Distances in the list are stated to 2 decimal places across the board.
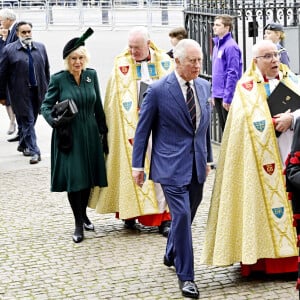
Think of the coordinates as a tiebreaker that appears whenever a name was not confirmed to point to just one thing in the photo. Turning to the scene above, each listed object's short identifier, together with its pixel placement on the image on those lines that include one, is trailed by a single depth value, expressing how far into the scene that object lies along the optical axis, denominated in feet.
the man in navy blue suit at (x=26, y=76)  40.91
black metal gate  40.45
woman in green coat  27.27
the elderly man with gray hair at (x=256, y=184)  22.49
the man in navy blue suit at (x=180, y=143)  22.25
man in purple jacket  36.83
